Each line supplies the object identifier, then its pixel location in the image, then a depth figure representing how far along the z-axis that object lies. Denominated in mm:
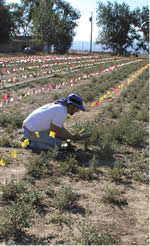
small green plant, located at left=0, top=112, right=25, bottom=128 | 6476
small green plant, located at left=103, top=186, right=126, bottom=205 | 3518
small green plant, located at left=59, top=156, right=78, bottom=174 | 4260
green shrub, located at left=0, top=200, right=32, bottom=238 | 2776
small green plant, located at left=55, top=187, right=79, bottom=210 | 3301
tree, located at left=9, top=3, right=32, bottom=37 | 75562
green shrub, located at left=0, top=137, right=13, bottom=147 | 5272
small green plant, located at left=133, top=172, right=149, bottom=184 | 4102
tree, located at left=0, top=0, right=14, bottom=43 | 55594
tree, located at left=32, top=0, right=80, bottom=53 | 53188
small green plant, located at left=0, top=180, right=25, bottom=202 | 3449
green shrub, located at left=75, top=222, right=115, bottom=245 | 2654
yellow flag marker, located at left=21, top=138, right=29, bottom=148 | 4883
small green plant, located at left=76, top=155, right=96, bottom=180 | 4129
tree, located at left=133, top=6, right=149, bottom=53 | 64125
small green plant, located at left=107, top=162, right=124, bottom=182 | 4109
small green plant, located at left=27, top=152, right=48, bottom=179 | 4094
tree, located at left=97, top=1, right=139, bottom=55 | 63625
